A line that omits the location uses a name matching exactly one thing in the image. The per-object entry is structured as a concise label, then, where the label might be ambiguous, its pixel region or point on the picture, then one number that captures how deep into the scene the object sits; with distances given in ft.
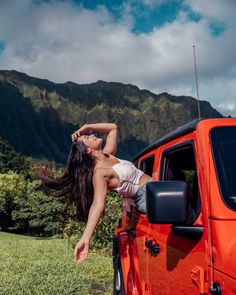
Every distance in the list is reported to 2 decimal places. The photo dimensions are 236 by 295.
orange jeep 4.72
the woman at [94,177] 7.74
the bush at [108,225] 26.18
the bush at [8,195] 85.75
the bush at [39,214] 66.47
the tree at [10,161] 123.06
